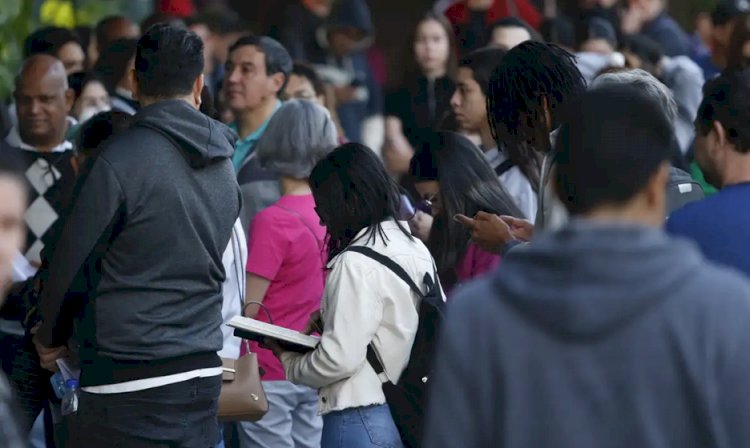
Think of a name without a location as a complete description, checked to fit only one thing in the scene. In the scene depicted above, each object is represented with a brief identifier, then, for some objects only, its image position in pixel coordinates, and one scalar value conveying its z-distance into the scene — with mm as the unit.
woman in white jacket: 10562
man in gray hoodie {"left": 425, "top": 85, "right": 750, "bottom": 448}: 5676
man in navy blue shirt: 8320
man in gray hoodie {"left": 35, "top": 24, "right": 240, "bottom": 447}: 10305
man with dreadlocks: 10234
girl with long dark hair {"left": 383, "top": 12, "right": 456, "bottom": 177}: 20922
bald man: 14727
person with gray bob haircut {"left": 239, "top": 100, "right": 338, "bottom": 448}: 13398
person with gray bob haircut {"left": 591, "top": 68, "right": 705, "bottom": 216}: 10086
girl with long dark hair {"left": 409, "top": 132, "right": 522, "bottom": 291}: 12031
